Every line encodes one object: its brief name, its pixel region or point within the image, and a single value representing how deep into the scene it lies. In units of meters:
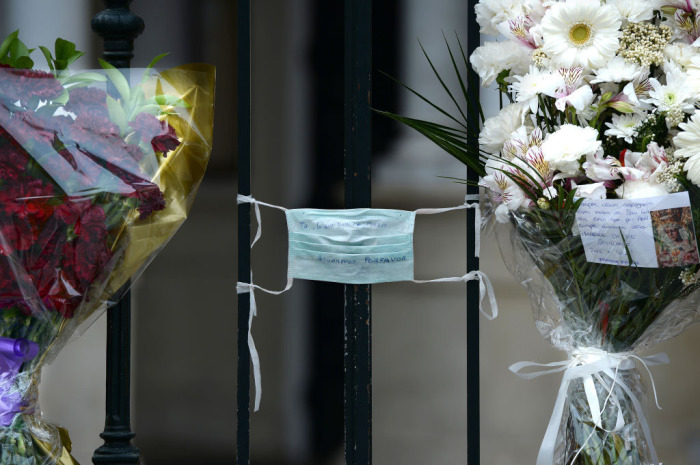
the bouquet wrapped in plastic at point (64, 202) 4.90
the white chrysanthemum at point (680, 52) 4.86
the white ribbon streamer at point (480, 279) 5.13
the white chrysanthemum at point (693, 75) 4.83
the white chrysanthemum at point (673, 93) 4.84
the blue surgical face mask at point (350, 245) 5.09
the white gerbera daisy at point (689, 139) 4.81
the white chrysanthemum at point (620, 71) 4.87
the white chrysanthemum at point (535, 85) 4.89
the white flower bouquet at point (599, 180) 4.86
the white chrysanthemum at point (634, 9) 4.89
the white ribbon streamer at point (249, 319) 5.13
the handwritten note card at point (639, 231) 4.85
